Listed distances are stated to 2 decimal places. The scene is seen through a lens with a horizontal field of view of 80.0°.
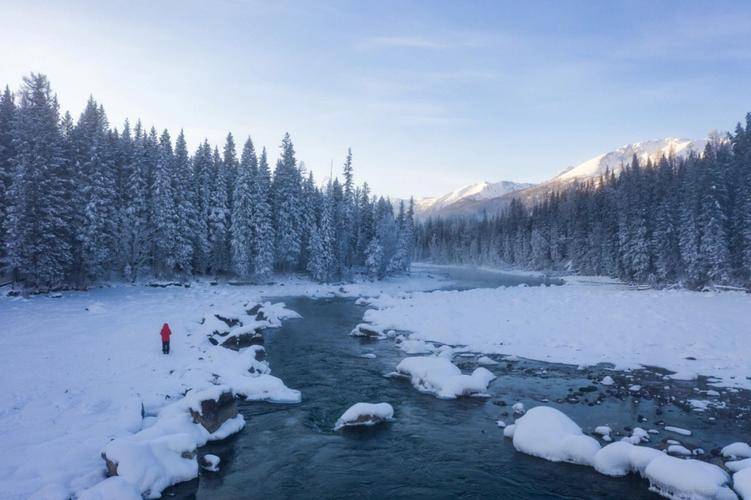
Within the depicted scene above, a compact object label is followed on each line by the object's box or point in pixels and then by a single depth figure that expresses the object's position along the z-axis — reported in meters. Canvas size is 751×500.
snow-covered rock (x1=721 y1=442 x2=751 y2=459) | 12.21
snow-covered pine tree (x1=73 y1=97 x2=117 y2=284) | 42.66
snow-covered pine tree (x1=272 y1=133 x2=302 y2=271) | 63.84
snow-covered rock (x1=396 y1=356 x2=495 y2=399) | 18.11
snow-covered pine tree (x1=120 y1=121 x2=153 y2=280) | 50.56
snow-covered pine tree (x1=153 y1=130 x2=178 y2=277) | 52.12
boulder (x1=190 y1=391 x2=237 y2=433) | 13.75
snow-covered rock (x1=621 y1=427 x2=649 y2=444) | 13.33
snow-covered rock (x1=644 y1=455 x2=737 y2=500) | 10.09
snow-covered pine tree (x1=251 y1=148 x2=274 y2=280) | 59.06
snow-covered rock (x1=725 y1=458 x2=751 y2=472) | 11.32
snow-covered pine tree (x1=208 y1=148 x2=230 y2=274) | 58.51
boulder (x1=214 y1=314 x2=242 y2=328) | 31.28
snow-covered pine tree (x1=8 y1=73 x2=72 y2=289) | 35.72
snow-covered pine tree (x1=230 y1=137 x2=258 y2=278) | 57.53
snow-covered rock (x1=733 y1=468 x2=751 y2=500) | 10.02
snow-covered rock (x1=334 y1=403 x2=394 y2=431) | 15.09
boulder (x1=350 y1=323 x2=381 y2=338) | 29.39
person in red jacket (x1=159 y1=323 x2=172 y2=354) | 20.73
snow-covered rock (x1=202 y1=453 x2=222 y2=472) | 11.91
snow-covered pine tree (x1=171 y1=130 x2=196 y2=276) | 53.55
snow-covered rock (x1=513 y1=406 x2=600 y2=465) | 12.57
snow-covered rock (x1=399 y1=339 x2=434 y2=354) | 25.06
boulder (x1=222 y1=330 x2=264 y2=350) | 25.50
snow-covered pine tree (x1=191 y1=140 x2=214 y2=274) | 57.25
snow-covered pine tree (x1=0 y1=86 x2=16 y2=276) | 36.94
